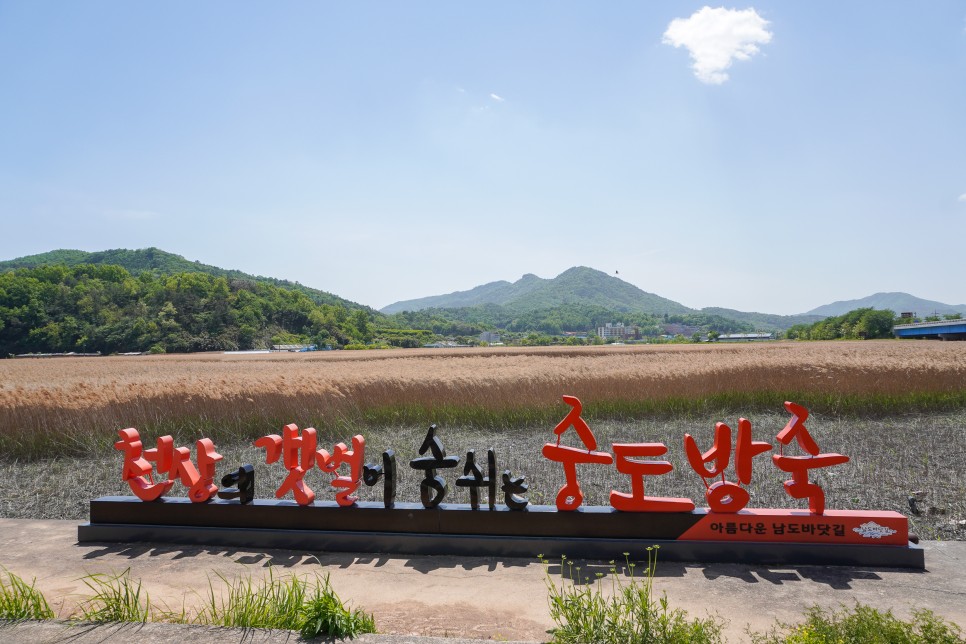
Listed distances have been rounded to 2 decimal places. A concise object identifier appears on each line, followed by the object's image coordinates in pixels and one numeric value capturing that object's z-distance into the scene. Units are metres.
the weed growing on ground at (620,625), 3.43
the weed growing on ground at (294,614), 3.89
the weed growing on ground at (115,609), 4.26
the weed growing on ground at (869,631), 3.27
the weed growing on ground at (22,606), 4.29
